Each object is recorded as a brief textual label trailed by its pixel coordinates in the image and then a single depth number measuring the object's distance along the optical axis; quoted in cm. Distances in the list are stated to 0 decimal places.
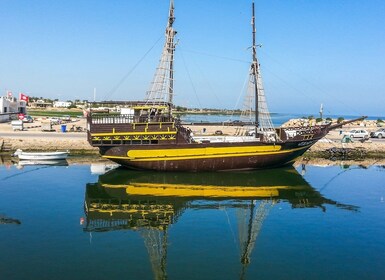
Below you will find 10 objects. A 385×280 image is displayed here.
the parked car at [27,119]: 7191
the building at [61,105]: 19114
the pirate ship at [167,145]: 3300
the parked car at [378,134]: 5850
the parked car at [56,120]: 7209
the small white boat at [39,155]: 3825
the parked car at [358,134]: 5560
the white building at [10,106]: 7196
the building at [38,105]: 17788
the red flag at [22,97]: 8956
